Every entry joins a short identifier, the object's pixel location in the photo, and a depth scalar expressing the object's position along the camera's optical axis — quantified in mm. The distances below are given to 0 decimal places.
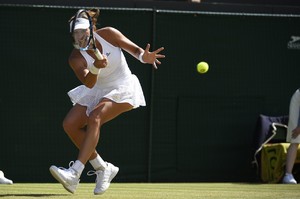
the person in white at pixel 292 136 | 19062
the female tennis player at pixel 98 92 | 12227
